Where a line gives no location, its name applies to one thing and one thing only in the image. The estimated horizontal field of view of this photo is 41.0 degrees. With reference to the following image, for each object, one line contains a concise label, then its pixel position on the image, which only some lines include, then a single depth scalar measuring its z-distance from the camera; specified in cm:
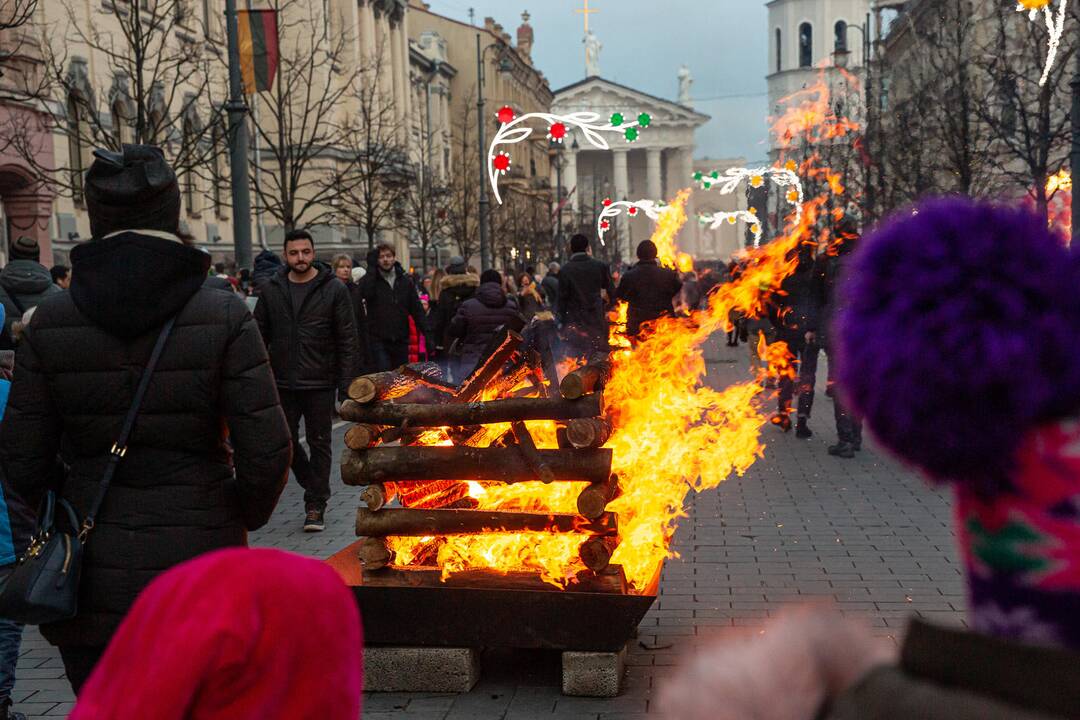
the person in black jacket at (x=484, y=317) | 1202
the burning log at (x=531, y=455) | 566
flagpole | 1756
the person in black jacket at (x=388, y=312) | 1502
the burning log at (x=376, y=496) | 589
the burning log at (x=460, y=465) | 567
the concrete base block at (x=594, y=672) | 571
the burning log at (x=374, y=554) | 589
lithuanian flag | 1894
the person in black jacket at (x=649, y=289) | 1570
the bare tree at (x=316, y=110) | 4222
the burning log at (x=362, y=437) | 596
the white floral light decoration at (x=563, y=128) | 2028
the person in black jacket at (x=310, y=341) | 967
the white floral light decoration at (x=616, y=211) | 4627
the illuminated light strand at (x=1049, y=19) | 1466
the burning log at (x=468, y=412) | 572
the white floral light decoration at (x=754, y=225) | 2211
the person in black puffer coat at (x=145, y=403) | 382
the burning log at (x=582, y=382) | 566
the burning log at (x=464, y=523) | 568
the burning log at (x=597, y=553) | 564
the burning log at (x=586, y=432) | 566
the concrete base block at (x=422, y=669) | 588
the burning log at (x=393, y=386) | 603
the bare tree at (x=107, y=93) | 1906
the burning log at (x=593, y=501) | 561
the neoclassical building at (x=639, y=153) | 11275
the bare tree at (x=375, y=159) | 3316
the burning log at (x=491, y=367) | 612
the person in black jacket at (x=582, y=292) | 1619
